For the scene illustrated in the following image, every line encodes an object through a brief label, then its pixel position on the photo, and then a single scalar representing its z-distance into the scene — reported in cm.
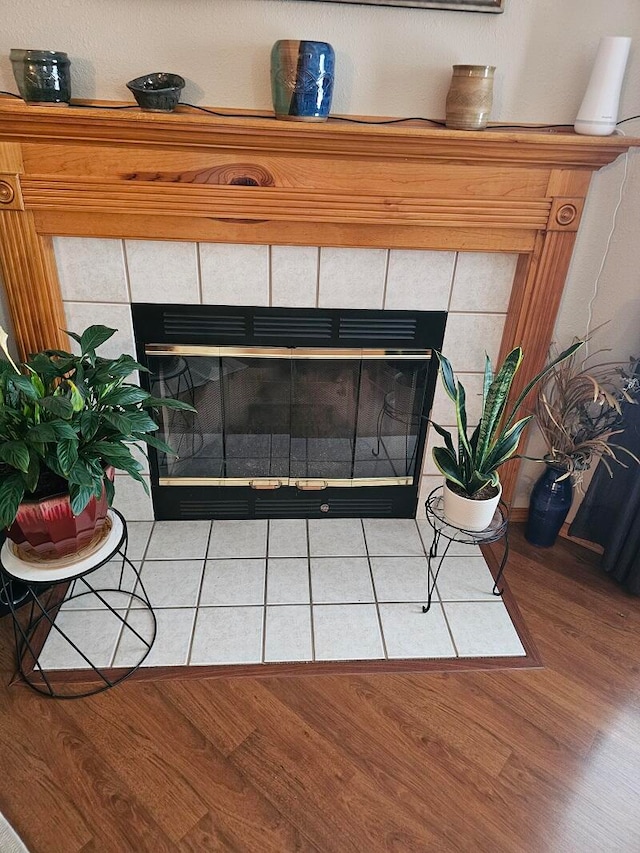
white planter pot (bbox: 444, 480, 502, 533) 175
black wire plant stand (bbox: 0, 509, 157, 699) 146
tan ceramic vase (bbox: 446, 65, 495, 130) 152
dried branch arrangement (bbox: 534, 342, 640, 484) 190
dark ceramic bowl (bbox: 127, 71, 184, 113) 151
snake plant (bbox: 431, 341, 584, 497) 169
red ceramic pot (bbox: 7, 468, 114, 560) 139
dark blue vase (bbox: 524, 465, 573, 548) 208
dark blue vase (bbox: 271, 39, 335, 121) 147
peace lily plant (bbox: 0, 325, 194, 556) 131
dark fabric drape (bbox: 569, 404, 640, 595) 191
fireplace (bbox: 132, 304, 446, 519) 192
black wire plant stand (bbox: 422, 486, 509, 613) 179
